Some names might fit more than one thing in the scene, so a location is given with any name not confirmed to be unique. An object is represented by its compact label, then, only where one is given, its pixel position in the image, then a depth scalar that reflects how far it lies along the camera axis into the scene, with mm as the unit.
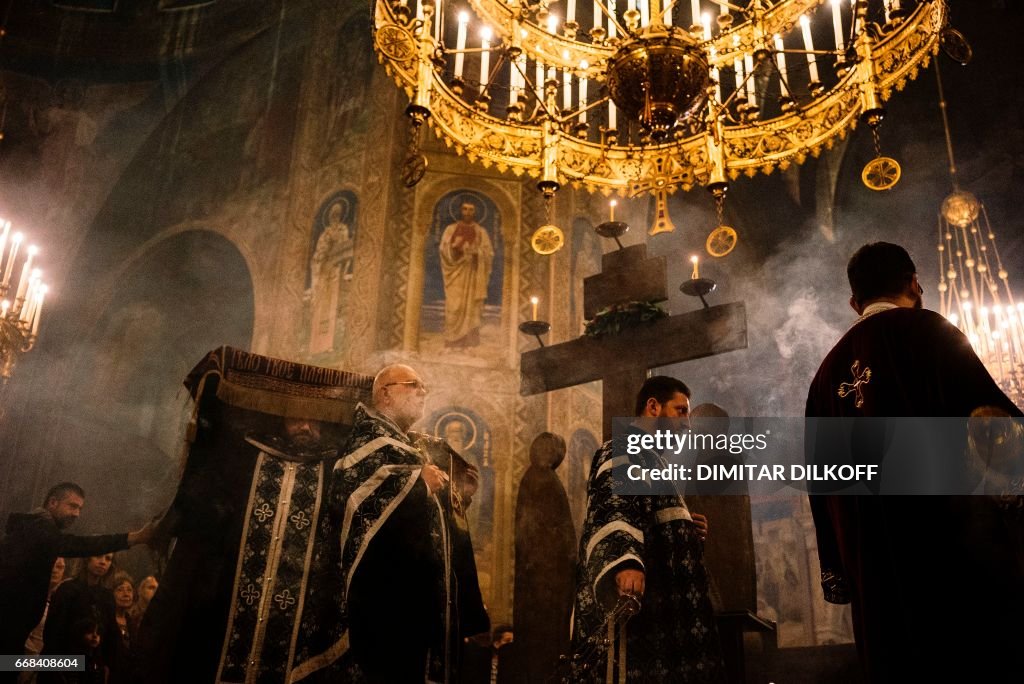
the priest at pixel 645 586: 3078
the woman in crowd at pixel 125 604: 7628
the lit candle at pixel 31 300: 7207
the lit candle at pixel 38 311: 7387
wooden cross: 4512
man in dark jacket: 4598
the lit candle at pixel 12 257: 6721
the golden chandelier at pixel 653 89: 4160
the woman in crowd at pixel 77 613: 5125
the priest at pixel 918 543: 2205
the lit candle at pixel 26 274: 7027
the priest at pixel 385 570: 3127
